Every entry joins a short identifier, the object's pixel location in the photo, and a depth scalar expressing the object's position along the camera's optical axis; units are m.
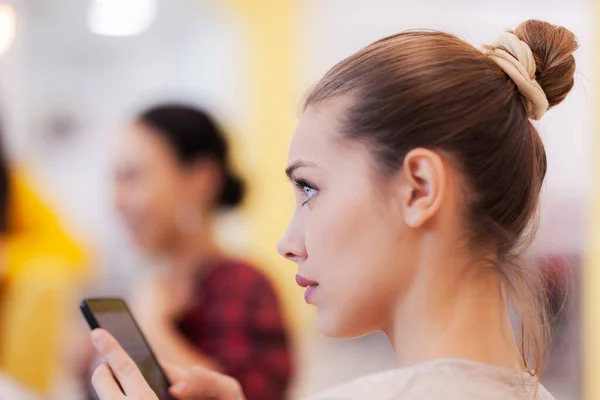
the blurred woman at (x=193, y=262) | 2.39
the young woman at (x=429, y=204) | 1.19
